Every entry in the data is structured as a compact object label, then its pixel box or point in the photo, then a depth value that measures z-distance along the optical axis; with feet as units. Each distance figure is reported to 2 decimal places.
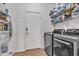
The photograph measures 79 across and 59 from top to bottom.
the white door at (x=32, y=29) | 6.70
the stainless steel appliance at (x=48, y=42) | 6.77
